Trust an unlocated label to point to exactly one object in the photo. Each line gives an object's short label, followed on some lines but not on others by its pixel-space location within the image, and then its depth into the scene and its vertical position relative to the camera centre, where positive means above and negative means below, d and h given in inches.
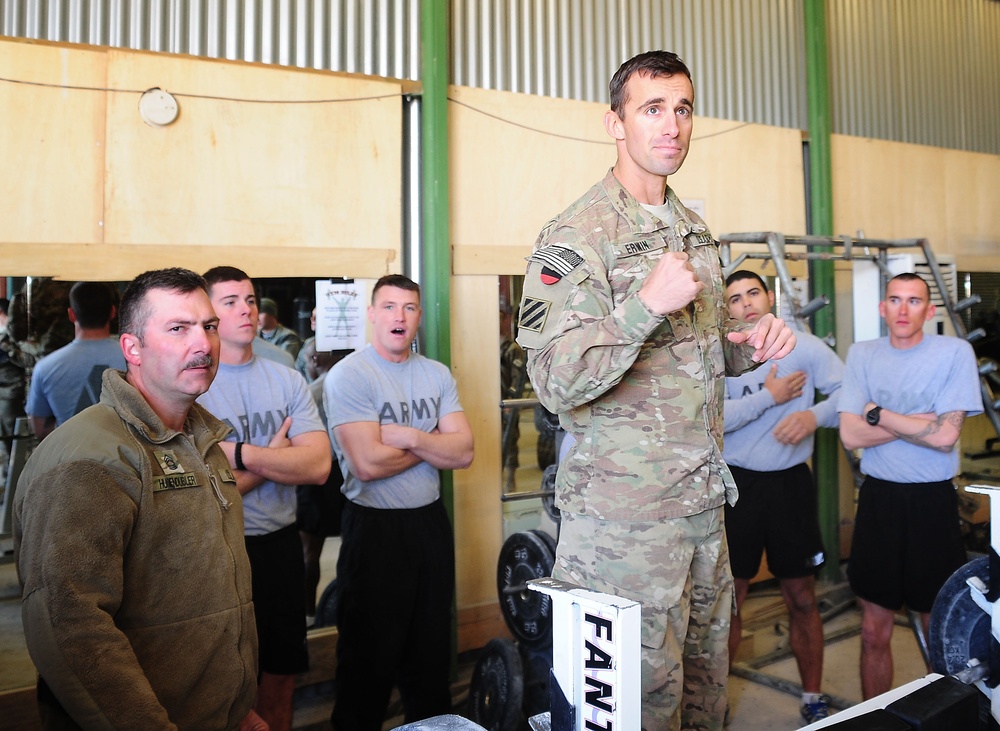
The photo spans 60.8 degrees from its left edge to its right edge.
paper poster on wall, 149.8 +14.9
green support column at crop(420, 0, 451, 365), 156.6 +38.5
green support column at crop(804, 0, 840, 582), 206.1 +48.2
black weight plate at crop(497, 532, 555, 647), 132.4 -31.6
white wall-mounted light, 134.9 +46.7
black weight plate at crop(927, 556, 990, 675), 95.5 -26.4
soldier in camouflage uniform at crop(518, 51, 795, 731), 69.9 -0.5
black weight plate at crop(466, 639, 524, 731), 123.1 -43.3
